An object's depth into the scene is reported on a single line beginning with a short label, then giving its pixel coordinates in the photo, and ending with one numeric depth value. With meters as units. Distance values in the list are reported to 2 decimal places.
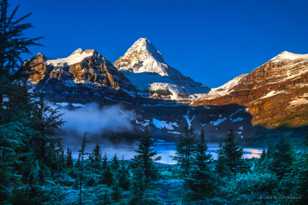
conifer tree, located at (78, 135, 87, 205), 35.70
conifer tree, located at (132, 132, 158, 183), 48.00
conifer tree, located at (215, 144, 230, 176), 45.49
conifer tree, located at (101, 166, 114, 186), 50.06
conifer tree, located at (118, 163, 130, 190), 46.04
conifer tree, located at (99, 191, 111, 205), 27.56
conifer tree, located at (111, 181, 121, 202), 33.09
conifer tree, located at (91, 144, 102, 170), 68.49
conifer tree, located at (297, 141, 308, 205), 18.50
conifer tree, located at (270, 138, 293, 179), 29.39
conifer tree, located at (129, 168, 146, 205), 27.25
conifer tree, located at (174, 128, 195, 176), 59.33
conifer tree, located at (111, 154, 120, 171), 61.67
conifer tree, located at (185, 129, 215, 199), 30.42
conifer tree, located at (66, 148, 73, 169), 83.07
